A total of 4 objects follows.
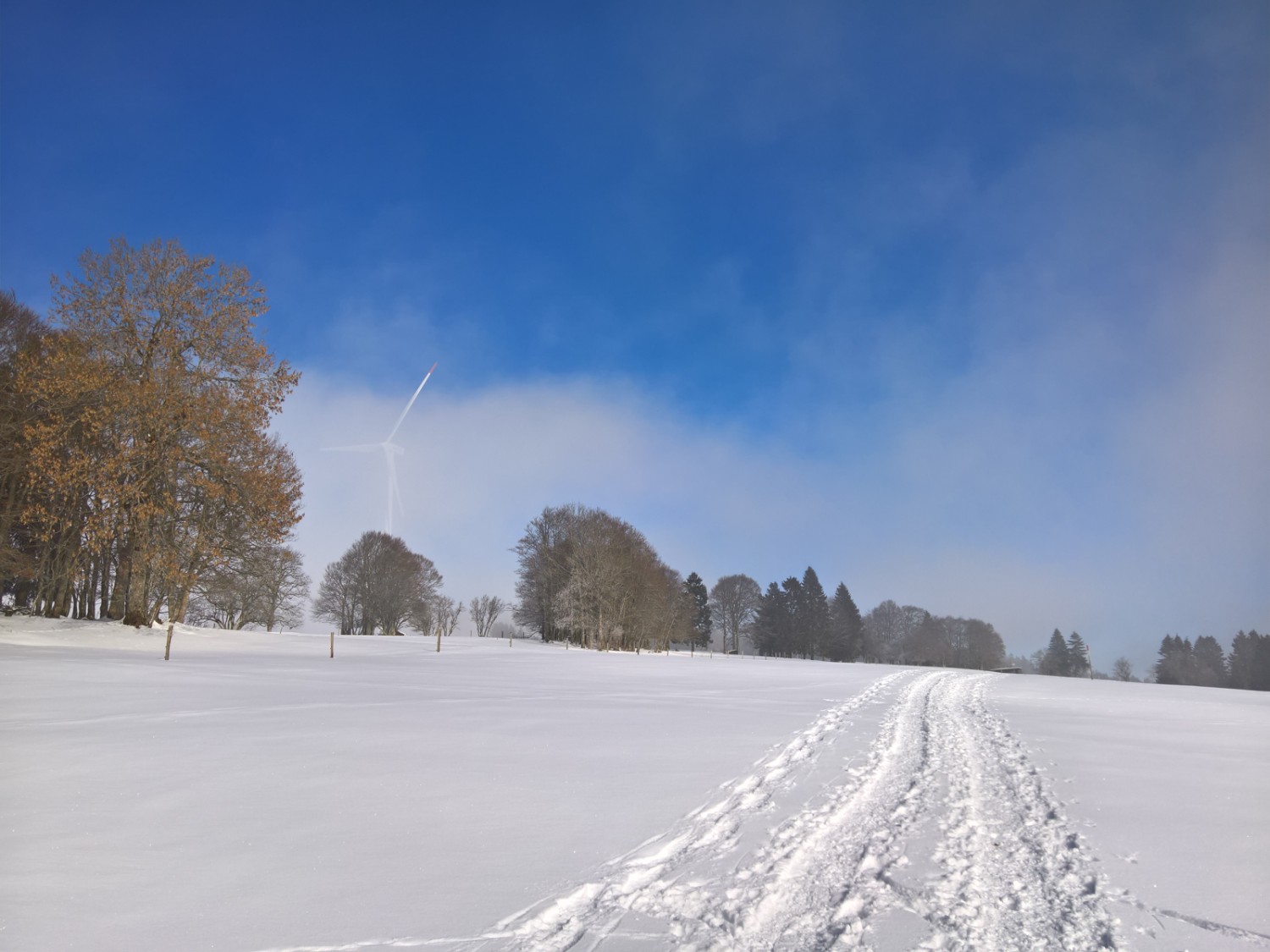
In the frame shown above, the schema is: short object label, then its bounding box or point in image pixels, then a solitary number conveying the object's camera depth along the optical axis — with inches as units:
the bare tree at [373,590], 2482.8
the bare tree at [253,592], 1015.6
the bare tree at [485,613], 3959.2
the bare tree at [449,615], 3481.8
